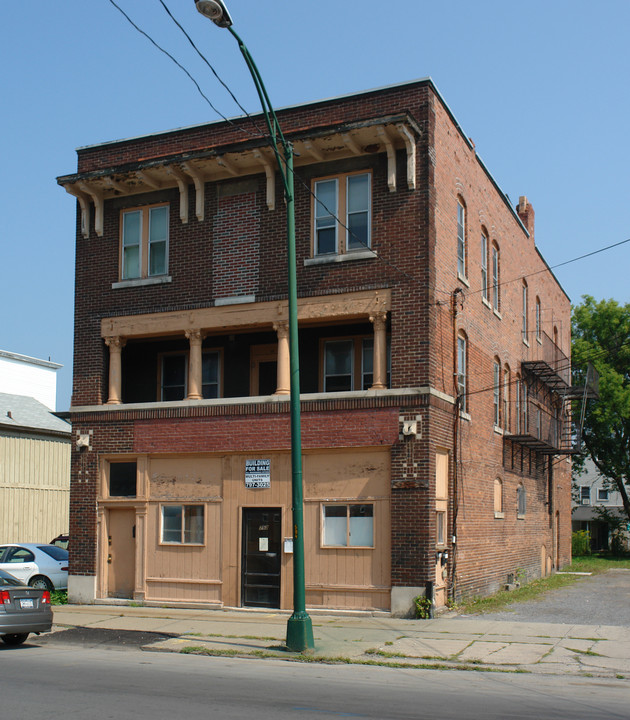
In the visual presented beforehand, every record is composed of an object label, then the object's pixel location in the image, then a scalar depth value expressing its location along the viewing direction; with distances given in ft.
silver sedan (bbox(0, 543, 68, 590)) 75.05
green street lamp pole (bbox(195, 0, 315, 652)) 44.88
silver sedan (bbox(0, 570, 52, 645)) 45.16
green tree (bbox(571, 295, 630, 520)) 152.76
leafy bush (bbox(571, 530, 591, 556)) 153.79
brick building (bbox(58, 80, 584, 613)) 60.49
